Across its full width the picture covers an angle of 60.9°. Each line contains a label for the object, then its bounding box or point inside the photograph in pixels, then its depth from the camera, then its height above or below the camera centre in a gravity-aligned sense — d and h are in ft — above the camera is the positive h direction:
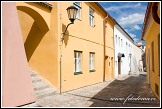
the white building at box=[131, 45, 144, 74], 69.93 +0.26
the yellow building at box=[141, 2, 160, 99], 15.42 +2.44
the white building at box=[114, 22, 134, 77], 46.87 +4.99
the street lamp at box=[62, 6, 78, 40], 19.43 +6.83
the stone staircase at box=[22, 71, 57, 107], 16.62 -3.62
